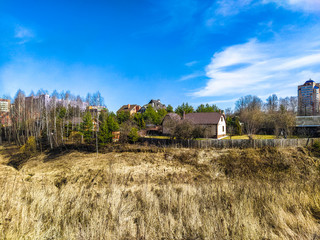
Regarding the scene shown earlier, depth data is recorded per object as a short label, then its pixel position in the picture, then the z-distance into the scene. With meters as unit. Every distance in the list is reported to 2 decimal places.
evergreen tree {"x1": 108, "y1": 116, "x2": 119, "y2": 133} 25.39
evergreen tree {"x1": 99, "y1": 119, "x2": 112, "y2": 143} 24.20
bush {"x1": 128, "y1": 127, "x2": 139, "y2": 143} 25.10
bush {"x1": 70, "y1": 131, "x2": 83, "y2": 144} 30.91
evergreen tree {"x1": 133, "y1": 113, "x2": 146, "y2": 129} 35.44
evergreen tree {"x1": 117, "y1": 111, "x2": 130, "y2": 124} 41.72
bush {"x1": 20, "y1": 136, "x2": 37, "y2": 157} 25.22
